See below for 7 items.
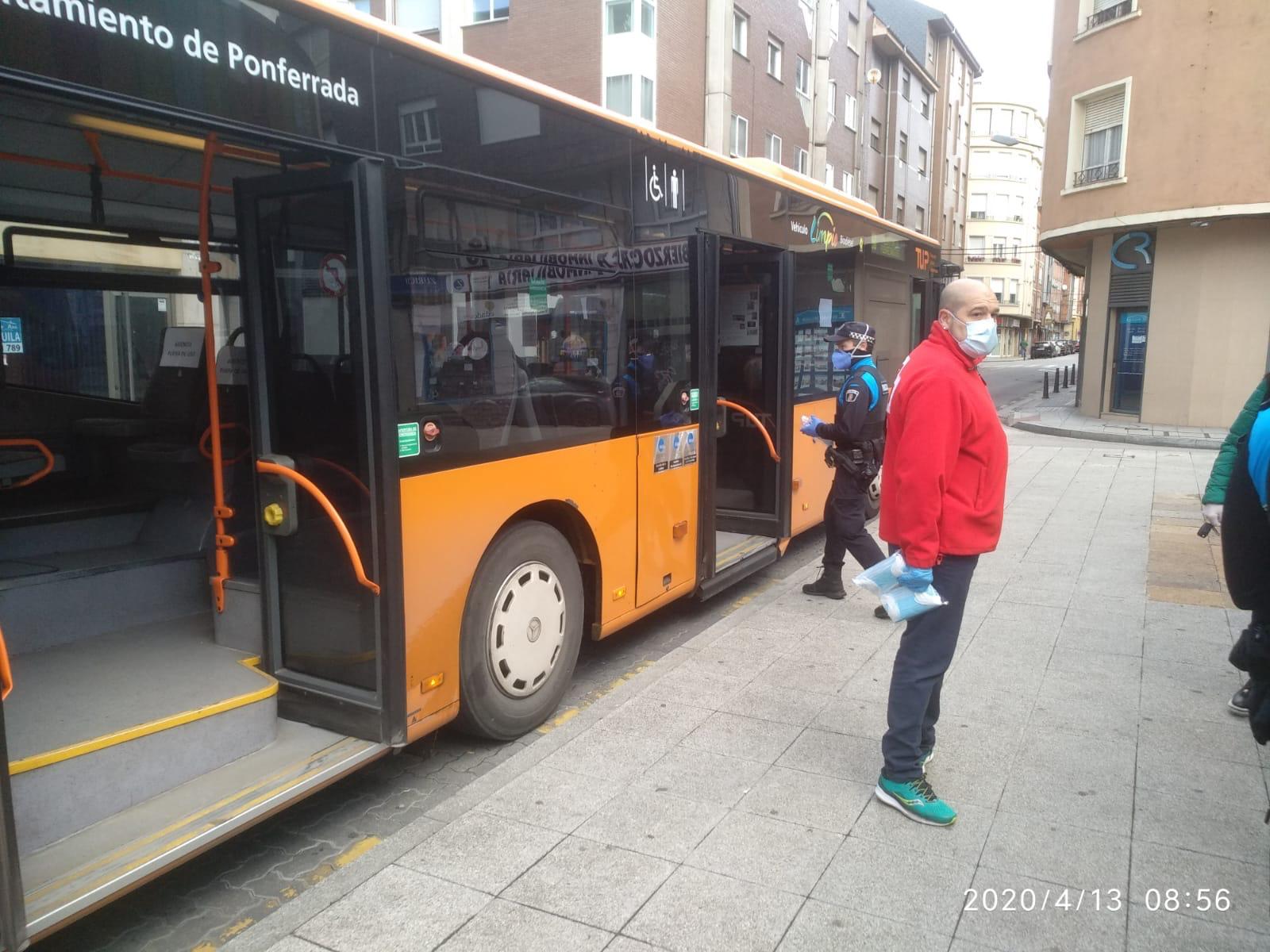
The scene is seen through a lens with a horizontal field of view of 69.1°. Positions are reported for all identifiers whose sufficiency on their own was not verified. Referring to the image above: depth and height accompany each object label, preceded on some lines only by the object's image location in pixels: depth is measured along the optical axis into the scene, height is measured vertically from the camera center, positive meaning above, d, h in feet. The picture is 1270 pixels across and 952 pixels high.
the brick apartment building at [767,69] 73.41 +25.76
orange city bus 9.86 -1.09
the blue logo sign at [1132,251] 63.67 +6.40
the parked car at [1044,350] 233.55 -1.53
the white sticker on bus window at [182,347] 19.36 -0.17
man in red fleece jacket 11.05 -1.80
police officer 20.26 -2.04
